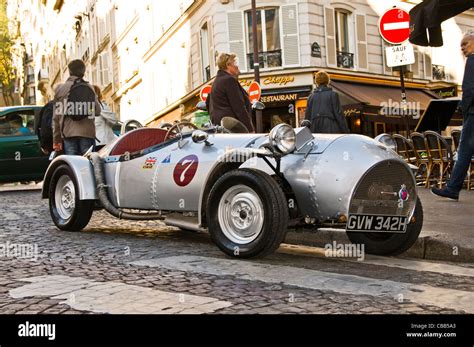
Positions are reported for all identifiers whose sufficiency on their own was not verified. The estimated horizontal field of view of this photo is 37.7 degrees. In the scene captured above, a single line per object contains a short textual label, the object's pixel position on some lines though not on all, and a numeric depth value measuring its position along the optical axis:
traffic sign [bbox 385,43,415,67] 10.09
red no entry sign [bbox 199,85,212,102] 17.32
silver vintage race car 4.63
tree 58.34
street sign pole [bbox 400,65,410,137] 10.38
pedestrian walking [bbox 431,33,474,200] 7.34
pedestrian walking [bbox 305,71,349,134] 9.10
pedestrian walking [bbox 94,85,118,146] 9.83
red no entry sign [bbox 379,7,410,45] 10.77
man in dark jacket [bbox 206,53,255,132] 7.35
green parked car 12.48
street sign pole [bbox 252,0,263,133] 19.31
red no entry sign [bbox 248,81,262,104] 17.84
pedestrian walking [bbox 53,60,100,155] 8.21
